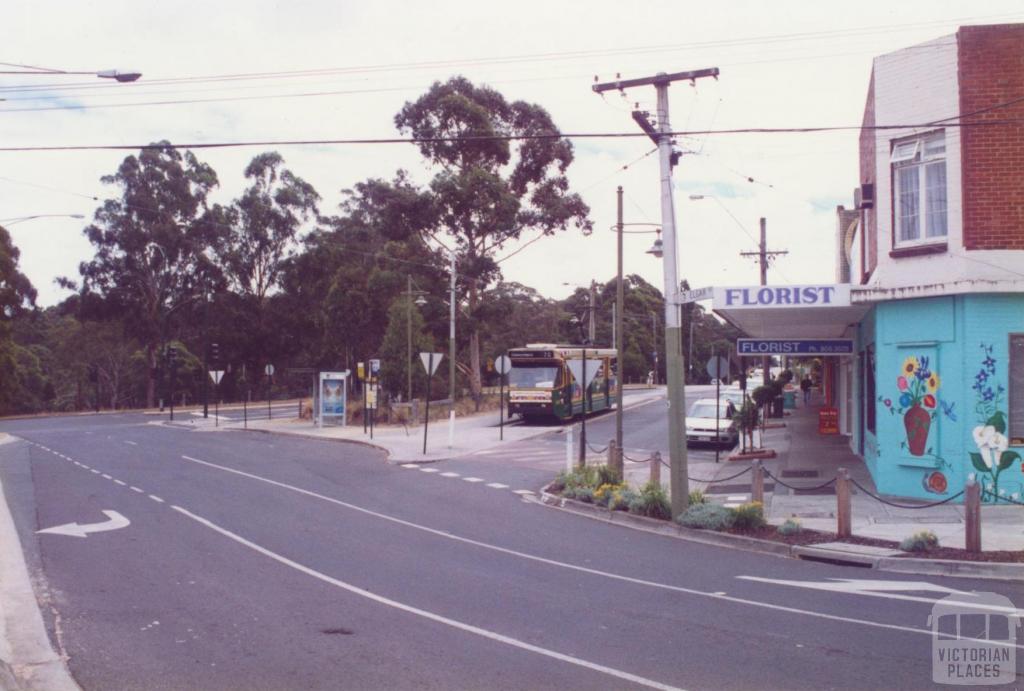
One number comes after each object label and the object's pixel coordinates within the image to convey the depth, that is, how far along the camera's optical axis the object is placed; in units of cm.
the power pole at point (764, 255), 4172
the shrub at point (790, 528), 1327
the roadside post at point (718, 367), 2506
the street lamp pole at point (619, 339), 2383
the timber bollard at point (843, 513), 1324
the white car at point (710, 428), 2864
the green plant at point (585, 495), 1738
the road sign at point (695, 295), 1552
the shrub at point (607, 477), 1822
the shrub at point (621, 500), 1624
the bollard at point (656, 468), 1692
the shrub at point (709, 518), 1400
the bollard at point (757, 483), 1466
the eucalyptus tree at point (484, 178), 4609
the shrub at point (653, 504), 1542
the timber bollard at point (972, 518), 1168
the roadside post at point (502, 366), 3375
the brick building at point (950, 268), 1547
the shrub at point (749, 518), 1392
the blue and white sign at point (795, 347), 2361
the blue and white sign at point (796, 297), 1694
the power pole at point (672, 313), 1486
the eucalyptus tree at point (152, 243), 6381
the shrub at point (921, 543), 1199
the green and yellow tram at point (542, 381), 3803
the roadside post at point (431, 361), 2754
